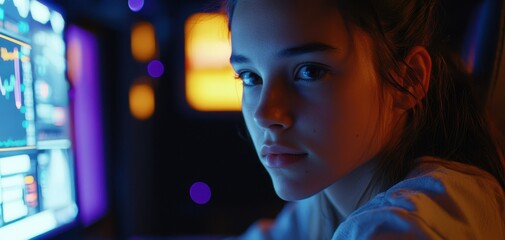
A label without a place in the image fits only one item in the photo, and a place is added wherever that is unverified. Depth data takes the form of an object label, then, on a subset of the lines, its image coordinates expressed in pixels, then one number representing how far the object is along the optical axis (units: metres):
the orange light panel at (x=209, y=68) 1.94
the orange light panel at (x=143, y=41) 1.90
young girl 0.65
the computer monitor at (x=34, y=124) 0.63
